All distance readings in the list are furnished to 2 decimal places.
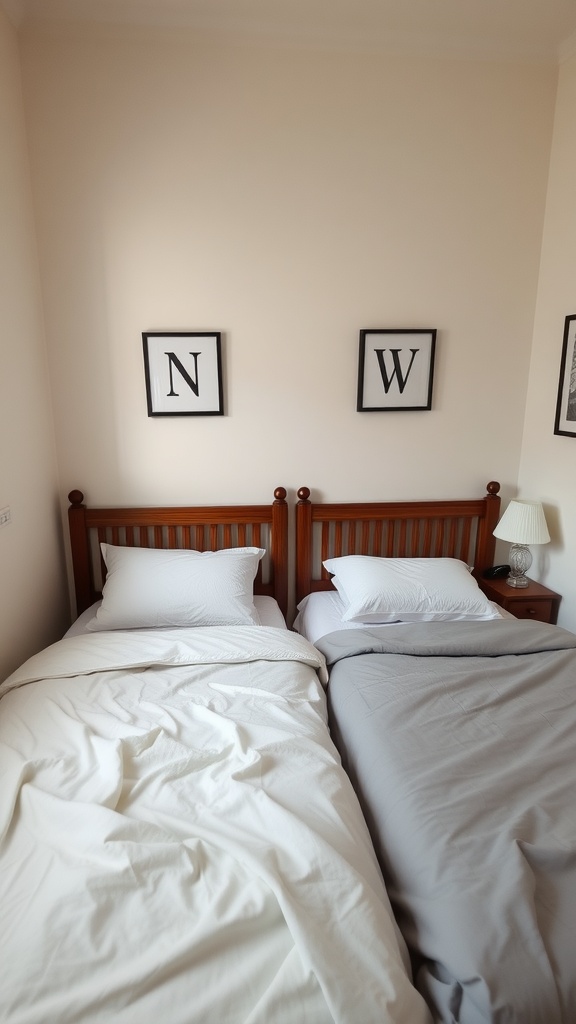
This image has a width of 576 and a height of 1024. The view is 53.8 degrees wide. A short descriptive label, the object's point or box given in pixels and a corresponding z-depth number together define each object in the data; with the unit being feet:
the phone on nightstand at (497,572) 8.55
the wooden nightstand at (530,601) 7.98
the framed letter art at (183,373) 7.79
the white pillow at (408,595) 7.40
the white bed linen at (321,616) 7.35
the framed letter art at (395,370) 8.15
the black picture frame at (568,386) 7.62
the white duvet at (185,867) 2.89
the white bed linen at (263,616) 7.40
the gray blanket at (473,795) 3.08
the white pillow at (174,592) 7.11
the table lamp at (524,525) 7.85
